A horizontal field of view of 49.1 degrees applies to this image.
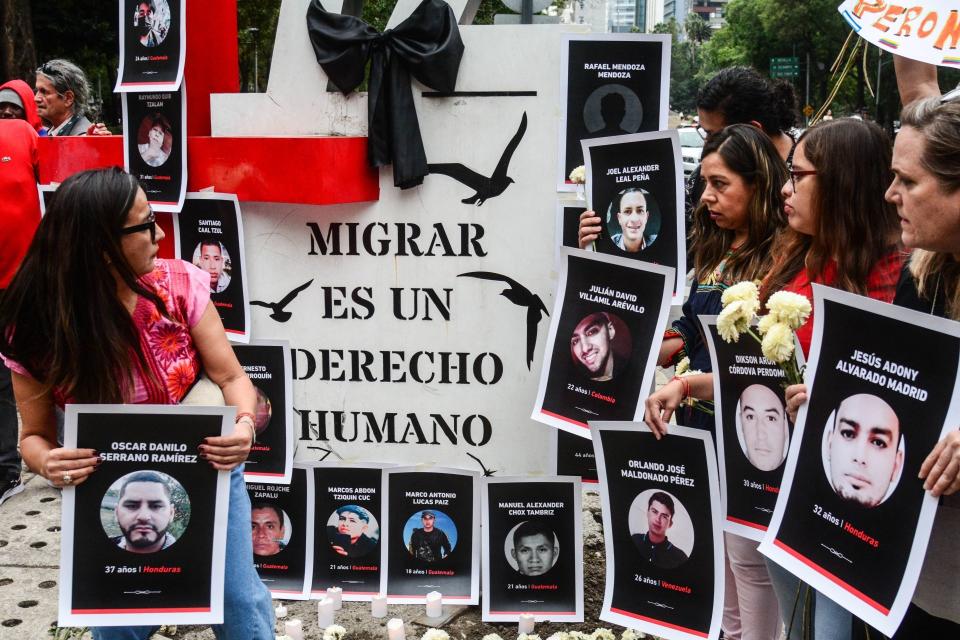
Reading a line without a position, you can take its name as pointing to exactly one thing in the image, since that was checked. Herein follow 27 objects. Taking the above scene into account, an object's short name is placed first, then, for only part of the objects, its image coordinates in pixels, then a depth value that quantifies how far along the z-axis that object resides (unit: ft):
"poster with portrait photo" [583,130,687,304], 11.64
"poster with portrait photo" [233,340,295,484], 13.64
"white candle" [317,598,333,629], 13.25
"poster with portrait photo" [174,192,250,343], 13.60
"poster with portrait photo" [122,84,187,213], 13.60
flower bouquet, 7.81
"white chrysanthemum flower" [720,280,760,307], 8.29
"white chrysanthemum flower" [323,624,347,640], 12.73
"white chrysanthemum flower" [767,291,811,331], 7.80
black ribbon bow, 12.73
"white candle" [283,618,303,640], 12.78
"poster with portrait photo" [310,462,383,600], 13.97
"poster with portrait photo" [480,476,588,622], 13.48
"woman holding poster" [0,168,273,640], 8.75
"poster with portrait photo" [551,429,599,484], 13.46
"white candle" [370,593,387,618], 13.58
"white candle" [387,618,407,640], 12.67
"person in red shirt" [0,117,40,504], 17.75
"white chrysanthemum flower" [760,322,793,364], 7.80
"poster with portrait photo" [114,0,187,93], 13.30
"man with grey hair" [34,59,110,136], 20.02
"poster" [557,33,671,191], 12.09
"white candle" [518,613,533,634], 13.14
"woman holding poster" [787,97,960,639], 6.70
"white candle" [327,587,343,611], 13.76
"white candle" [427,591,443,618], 13.44
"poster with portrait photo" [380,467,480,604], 13.79
